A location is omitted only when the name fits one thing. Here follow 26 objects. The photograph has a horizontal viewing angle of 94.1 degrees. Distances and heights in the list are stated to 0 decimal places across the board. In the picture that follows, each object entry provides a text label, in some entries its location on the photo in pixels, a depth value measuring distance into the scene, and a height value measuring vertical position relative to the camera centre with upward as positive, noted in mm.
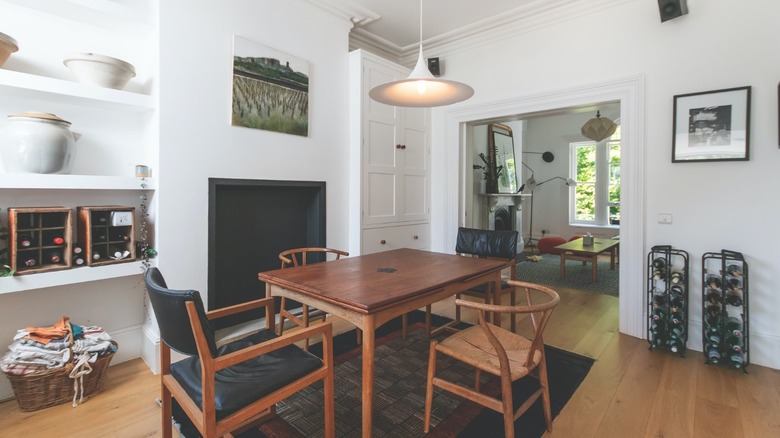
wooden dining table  1622 -371
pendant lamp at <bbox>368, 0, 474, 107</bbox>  2188 +775
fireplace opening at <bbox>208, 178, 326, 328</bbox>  2992 -123
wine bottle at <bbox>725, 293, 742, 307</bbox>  2568 -581
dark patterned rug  1883 -1084
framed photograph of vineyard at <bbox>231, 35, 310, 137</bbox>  2922 +1082
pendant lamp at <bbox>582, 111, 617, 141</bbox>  5105 +1273
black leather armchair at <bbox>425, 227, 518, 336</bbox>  3003 -263
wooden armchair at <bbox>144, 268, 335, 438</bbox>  1312 -668
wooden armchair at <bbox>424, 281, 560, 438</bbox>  1586 -677
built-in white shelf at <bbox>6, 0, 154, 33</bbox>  2211 +1280
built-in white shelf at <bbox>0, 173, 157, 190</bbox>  2000 +195
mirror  6301 +1067
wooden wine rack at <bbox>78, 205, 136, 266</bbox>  2297 -128
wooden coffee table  4977 -471
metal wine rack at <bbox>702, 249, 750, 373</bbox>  2541 -700
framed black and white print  2641 +694
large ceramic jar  2043 +404
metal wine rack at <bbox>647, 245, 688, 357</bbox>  2760 -646
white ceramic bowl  2256 +923
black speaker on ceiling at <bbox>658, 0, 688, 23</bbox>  2736 +1592
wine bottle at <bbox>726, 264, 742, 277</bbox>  2576 -373
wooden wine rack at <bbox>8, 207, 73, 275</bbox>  2062 -148
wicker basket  2018 -993
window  7570 +753
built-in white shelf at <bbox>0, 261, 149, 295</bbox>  2012 -378
